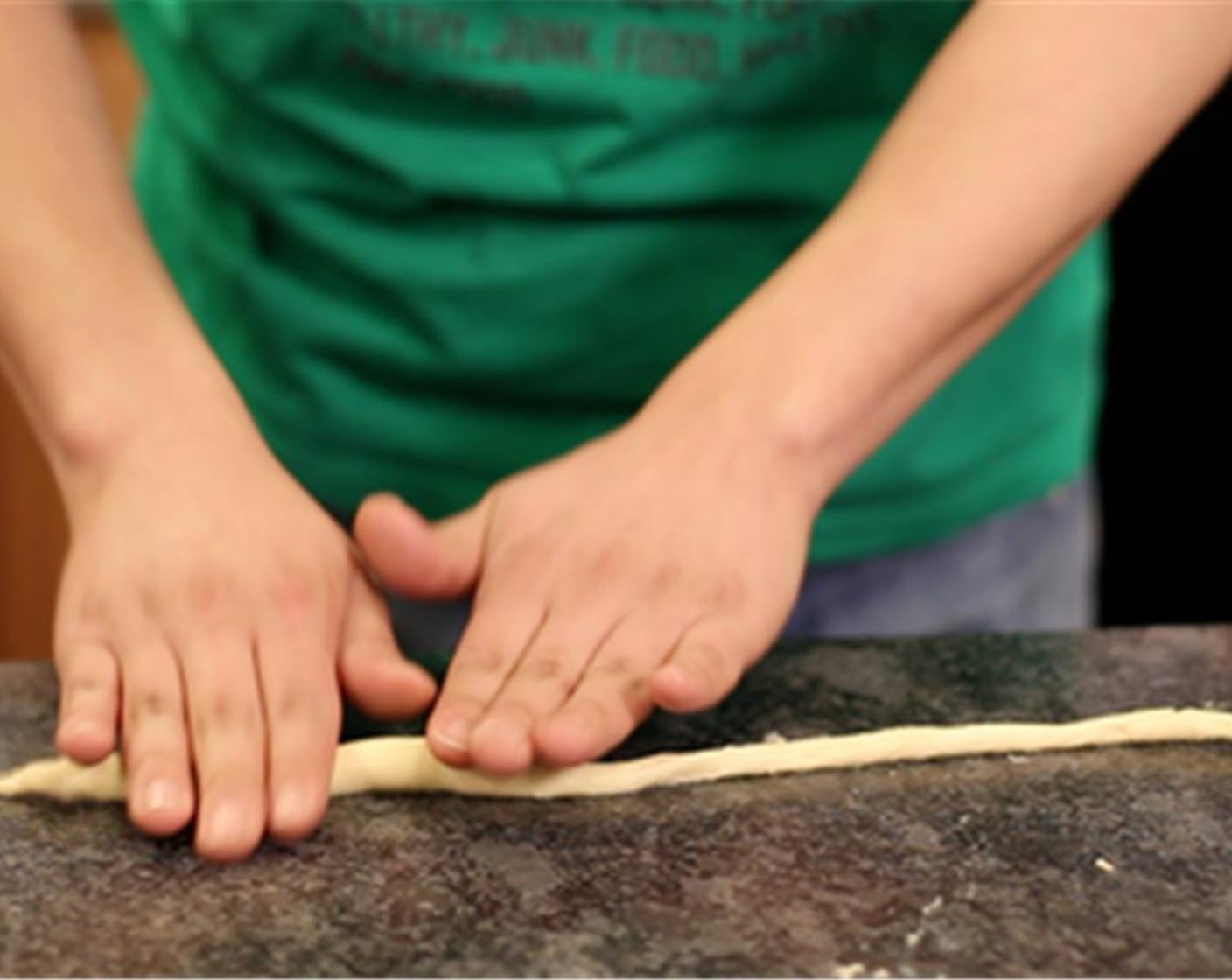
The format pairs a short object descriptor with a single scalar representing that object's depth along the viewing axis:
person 1.04
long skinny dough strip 1.01
